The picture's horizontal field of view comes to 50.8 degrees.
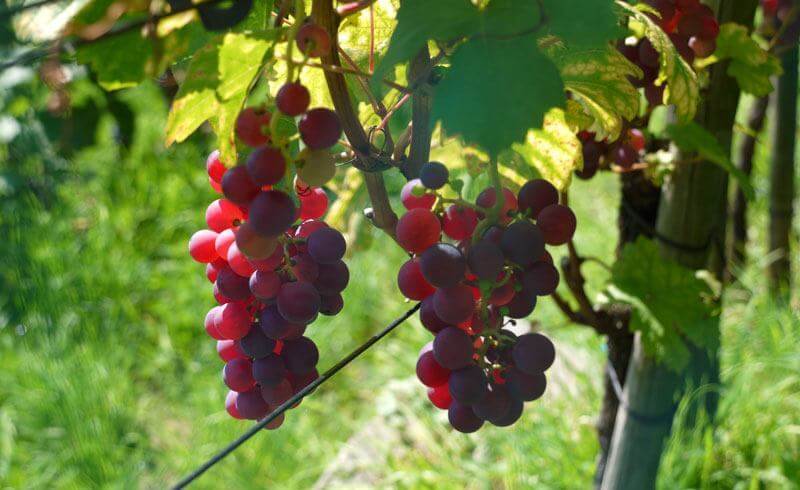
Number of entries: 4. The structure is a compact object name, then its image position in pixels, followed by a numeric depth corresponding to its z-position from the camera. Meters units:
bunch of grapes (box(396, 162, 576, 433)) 0.51
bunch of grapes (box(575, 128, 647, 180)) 0.87
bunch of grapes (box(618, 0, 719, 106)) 0.75
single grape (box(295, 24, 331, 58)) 0.46
